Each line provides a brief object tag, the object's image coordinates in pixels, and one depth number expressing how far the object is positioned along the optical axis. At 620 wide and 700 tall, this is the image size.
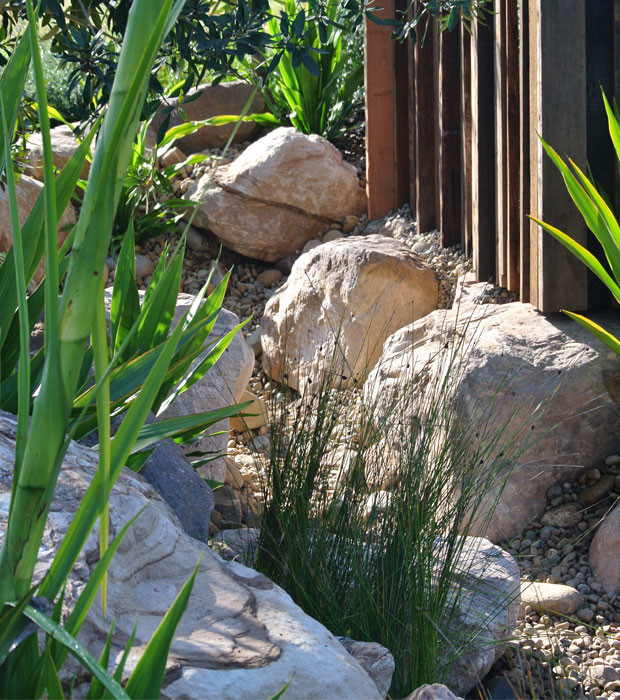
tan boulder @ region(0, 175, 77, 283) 4.56
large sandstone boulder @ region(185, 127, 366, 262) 5.10
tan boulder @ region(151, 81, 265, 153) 5.96
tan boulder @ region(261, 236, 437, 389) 4.04
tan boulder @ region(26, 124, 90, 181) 5.29
